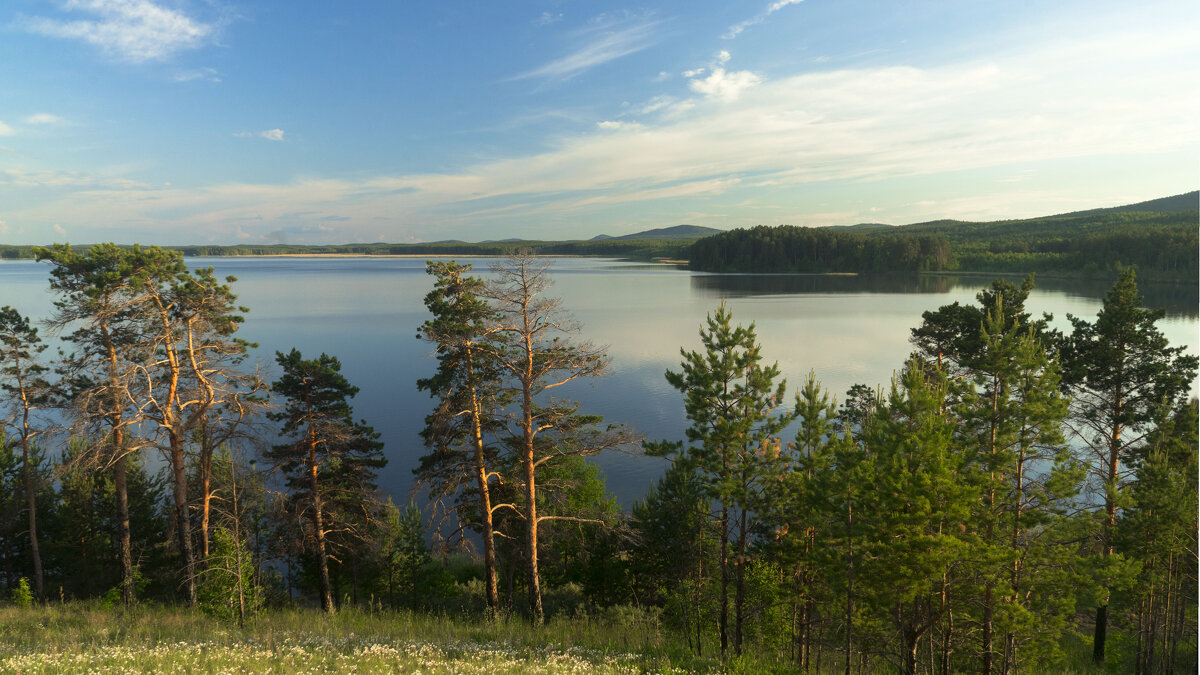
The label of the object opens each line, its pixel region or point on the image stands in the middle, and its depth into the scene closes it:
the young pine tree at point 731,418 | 17.59
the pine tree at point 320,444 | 19.98
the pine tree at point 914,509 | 13.77
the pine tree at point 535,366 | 16.12
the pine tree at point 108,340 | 18.36
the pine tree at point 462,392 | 18.28
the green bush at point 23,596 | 19.47
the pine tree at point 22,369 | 21.97
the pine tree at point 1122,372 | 19.17
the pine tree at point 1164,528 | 17.16
